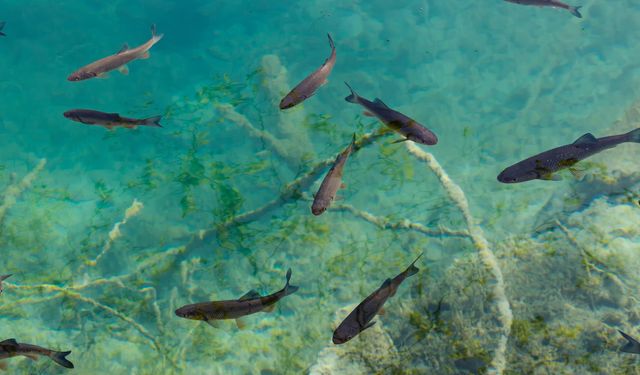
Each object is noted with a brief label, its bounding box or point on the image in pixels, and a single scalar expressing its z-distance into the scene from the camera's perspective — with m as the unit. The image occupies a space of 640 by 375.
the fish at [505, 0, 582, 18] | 5.55
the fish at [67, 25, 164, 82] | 4.86
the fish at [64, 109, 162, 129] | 4.30
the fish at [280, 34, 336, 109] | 3.97
